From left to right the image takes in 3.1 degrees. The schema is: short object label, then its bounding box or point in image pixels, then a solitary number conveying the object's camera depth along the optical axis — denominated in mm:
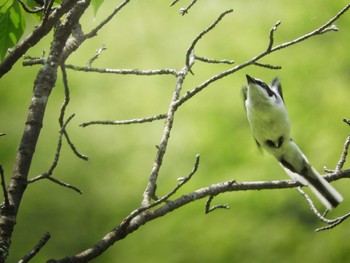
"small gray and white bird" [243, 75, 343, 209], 6456
